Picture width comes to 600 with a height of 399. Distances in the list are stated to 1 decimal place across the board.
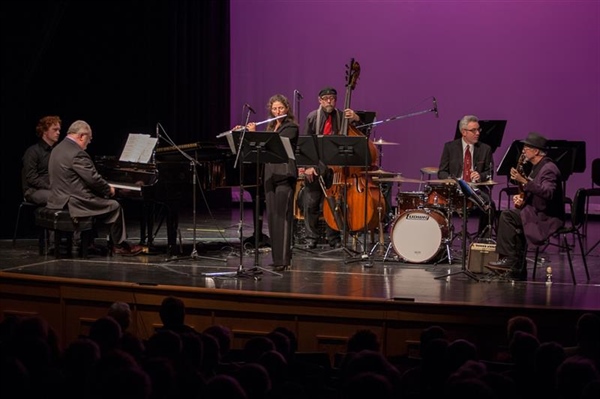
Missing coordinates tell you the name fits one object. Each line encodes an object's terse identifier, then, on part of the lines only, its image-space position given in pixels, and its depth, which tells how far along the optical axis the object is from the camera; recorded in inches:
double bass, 645.7
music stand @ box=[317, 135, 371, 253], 591.2
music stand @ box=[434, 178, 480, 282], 526.1
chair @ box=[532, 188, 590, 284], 542.2
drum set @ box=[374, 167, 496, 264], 616.3
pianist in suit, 619.6
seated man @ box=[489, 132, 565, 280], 540.6
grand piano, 613.6
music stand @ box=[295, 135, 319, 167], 600.5
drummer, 670.8
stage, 442.5
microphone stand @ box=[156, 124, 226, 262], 604.3
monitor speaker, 576.5
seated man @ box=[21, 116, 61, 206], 682.2
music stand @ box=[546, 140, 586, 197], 692.1
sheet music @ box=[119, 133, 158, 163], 639.2
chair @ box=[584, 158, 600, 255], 750.9
